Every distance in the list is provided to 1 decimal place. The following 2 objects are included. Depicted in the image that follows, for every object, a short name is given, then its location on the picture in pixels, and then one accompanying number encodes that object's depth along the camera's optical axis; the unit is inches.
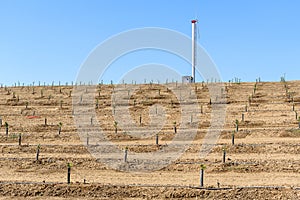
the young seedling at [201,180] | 611.8
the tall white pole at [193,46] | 1958.7
